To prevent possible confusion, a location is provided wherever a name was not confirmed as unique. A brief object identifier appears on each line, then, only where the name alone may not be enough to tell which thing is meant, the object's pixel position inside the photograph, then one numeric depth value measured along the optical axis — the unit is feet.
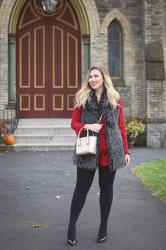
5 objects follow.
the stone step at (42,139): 50.24
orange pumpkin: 48.85
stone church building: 55.31
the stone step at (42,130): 51.70
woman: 16.70
